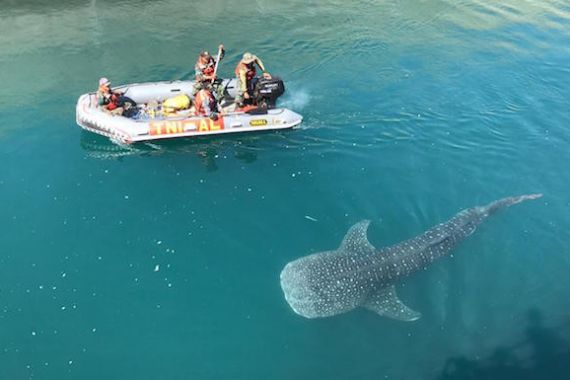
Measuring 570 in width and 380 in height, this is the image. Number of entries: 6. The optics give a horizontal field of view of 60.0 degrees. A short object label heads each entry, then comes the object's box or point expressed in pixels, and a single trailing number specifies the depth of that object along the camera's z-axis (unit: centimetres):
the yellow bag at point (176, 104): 1627
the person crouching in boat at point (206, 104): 1572
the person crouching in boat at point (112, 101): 1558
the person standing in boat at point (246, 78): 1560
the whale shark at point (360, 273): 1121
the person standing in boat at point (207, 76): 1623
